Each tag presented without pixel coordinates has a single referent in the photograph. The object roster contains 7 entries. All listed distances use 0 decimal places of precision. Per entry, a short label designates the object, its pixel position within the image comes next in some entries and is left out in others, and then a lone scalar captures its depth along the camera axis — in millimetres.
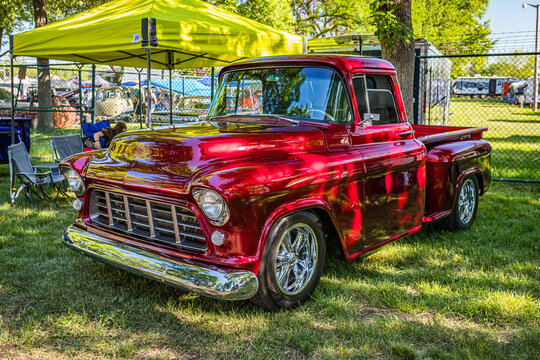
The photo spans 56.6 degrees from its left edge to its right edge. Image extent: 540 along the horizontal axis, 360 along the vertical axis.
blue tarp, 22681
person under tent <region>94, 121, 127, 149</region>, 7949
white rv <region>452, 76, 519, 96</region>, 53219
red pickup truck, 3283
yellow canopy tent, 6617
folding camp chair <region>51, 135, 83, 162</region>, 8117
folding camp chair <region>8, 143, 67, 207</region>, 6887
